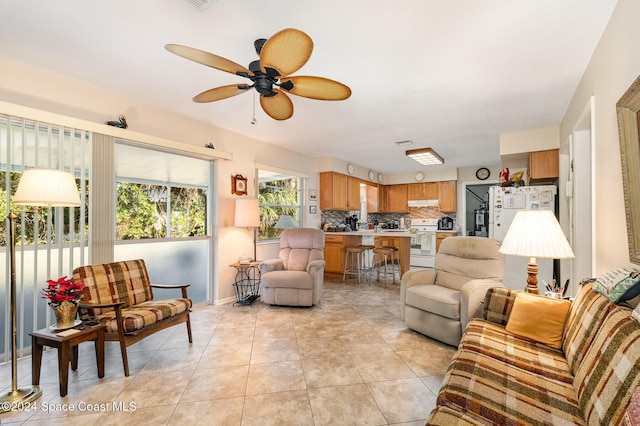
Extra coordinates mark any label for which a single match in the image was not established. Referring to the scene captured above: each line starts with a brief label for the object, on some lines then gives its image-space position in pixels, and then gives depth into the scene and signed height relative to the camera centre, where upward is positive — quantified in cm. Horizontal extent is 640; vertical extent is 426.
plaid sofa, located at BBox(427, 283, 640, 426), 104 -75
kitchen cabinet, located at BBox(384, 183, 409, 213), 793 +44
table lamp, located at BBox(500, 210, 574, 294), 191 -17
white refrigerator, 411 +6
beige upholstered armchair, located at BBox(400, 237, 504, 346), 255 -73
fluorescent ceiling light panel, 495 +107
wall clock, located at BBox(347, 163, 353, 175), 643 +102
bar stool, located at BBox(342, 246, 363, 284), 530 -96
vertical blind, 244 -9
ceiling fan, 150 +87
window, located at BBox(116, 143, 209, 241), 328 +26
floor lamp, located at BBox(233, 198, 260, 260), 404 +1
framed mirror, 145 +28
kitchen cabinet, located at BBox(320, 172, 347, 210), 595 +48
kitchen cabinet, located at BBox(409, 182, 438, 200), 752 +62
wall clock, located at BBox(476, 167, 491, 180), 692 +97
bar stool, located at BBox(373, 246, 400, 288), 517 -63
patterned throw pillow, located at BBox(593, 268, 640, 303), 127 -33
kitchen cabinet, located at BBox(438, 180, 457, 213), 724 +45
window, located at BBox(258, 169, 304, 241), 496 +30
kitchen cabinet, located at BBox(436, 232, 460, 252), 693 -50
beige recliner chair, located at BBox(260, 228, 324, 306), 383 -77
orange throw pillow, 173 -65
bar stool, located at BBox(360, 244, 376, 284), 610 -103
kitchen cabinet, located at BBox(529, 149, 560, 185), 401 +68
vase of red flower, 204 -59
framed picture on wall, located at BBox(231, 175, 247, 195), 431 +45
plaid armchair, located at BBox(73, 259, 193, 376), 221 -76
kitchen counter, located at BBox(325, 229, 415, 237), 541 -37
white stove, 688 -85
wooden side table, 193 -86
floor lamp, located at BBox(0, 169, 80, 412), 180 +12
